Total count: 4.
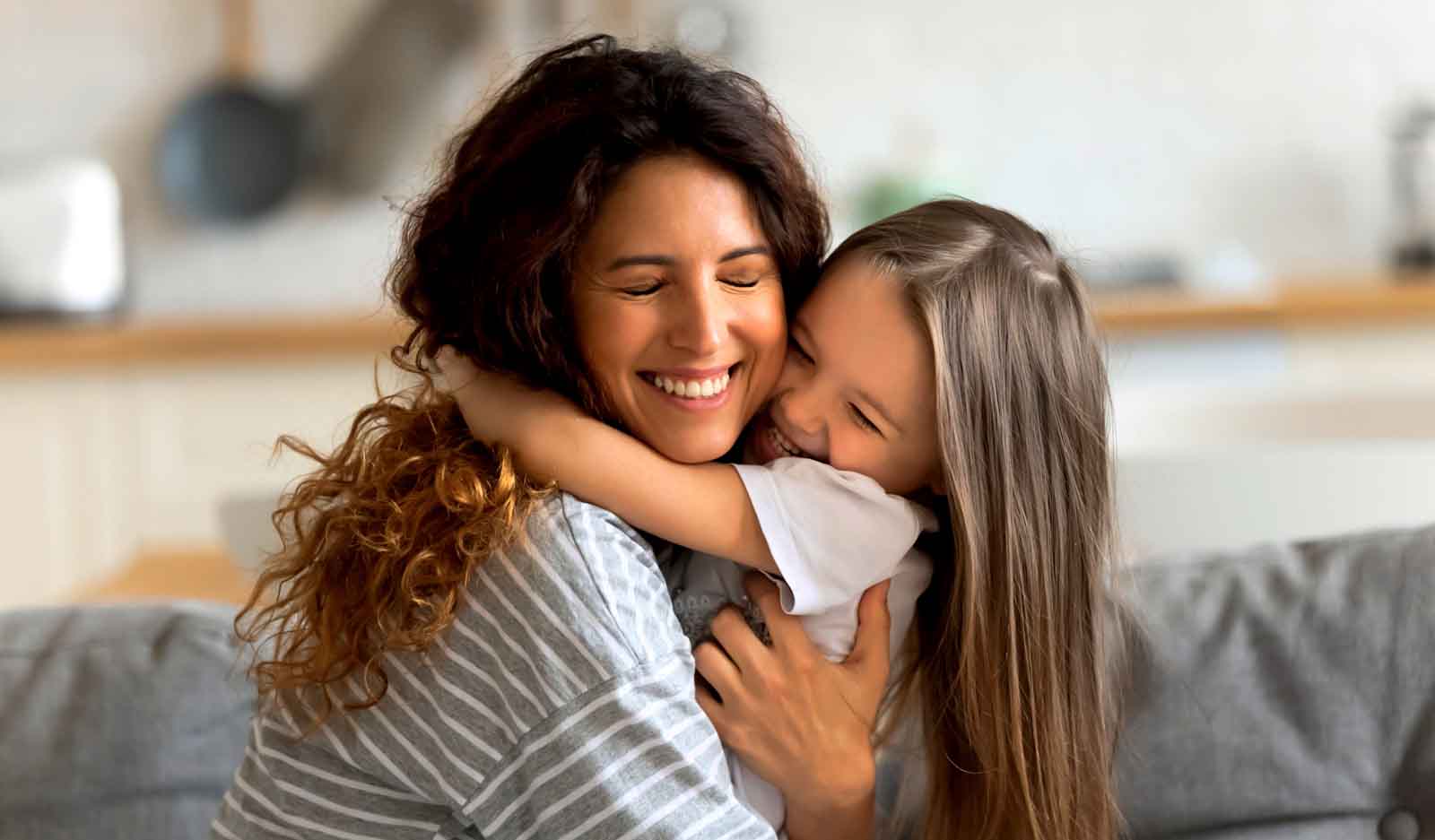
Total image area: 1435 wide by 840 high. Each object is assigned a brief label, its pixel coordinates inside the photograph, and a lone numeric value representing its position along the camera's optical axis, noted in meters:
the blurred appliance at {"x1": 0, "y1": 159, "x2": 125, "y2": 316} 3.76
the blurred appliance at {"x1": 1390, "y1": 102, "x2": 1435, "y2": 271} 3.76
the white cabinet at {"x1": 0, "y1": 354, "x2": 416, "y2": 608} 3.66
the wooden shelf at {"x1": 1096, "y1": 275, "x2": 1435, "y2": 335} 3.39
